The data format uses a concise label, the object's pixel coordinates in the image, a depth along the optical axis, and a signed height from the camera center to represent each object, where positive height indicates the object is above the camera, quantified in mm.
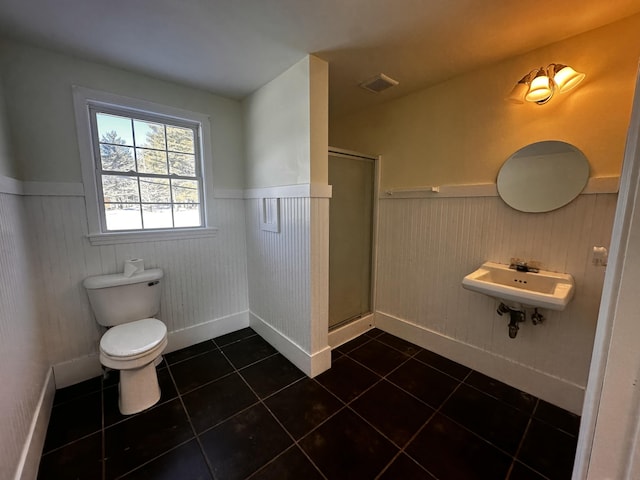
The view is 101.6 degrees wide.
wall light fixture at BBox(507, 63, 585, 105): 1487 +737
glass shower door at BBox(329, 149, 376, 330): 2357 -261
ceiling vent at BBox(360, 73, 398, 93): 1971 +976
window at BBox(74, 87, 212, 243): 1858 +324
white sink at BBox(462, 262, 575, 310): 1429 -480
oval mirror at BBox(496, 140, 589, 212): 1549 +196
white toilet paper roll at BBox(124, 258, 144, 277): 1946 -445
